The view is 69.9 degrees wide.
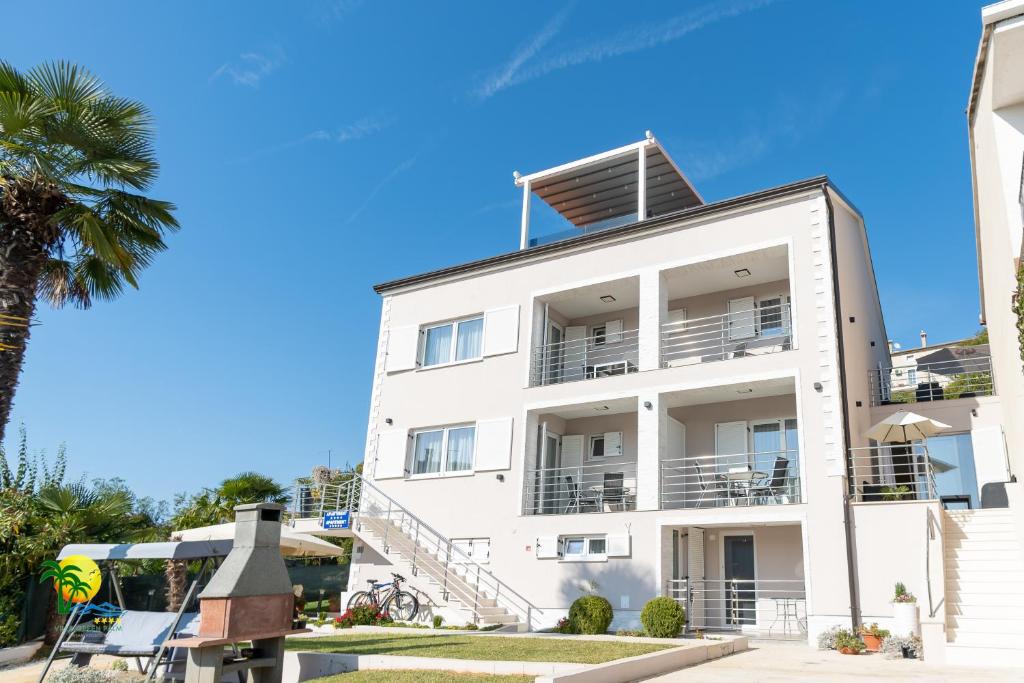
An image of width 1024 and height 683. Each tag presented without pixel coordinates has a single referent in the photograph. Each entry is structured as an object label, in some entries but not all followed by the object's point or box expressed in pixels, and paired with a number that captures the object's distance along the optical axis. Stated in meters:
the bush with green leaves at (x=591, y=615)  14.85
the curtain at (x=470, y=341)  20.53
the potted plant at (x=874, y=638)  12.13
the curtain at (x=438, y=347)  21.12
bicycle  17.14
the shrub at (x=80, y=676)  9.93
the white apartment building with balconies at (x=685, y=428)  13.15
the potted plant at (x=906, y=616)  12.05
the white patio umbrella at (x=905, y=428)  14.95
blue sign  18.59
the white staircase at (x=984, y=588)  10.17
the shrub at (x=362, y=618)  16.86
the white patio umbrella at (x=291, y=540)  16.64
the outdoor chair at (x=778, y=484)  15.19
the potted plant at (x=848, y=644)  12.18
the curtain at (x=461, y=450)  19.47
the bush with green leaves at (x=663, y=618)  13.91
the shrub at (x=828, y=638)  12.69
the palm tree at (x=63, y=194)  11.41
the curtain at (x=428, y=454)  20.05
